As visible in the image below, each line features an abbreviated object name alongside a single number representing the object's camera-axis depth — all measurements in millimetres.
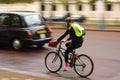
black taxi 15703
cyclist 10359
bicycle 10430
